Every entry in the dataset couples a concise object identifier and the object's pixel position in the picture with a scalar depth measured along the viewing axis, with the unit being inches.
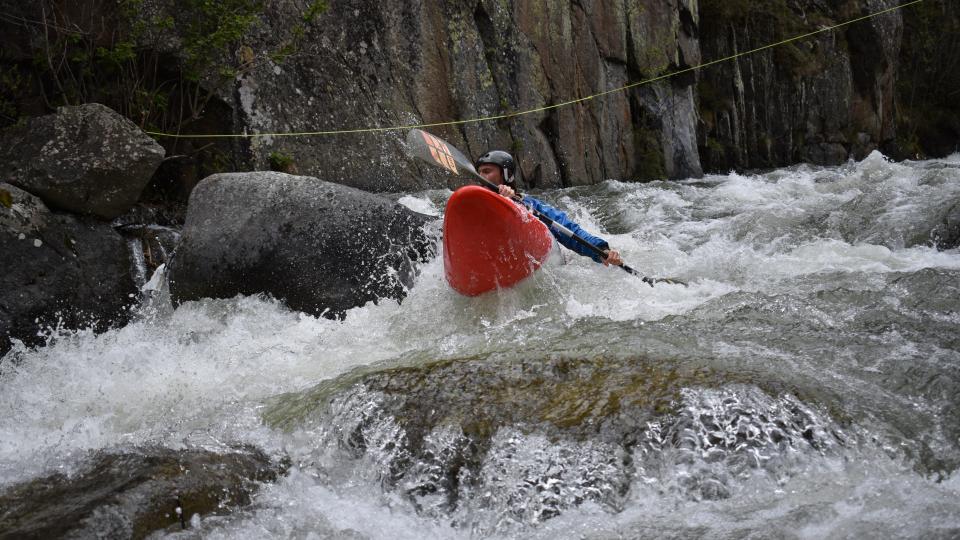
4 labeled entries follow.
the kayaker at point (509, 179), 225.3
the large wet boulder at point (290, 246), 215.6
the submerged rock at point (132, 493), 97.3
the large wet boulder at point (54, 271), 201.3
